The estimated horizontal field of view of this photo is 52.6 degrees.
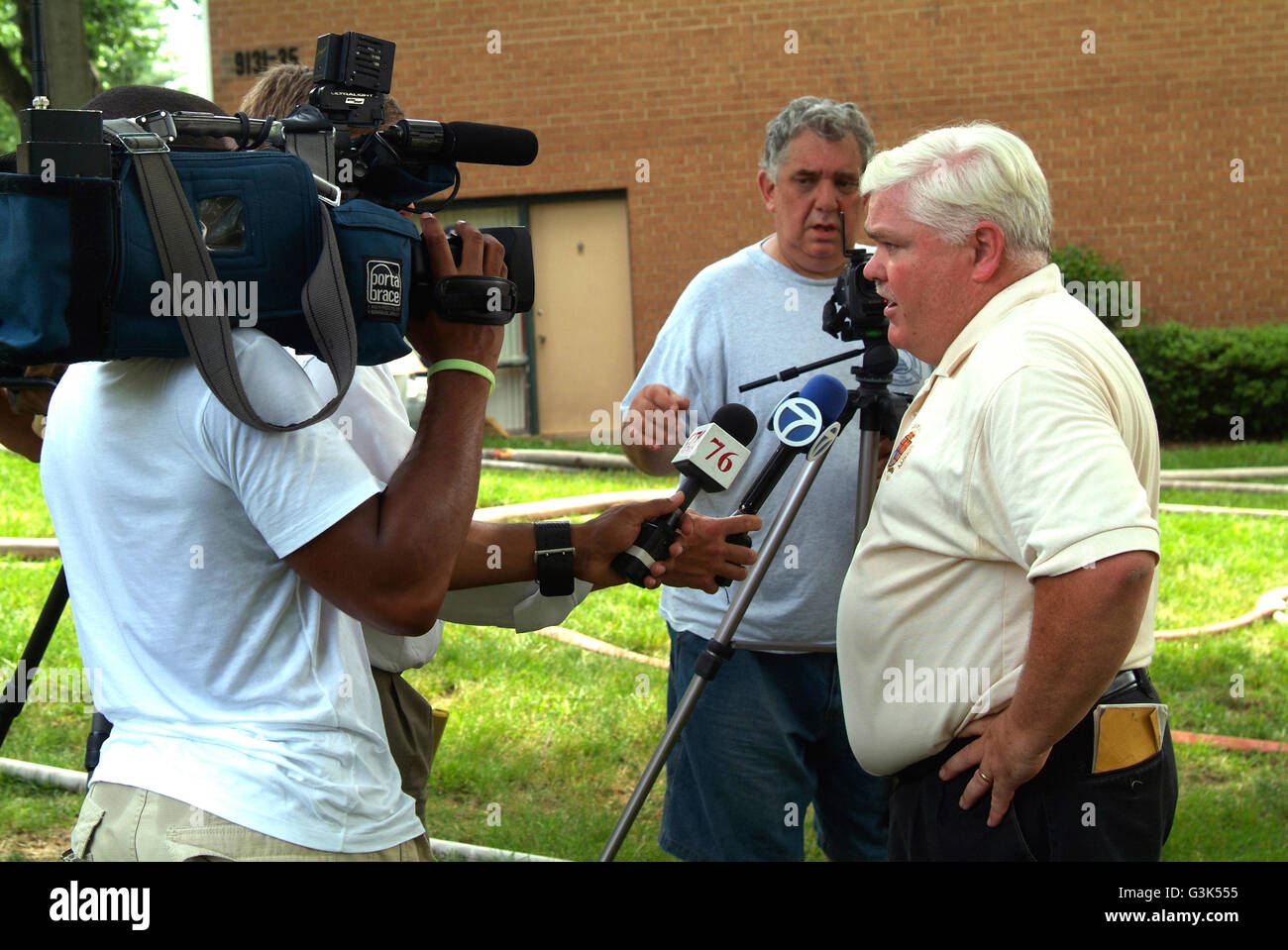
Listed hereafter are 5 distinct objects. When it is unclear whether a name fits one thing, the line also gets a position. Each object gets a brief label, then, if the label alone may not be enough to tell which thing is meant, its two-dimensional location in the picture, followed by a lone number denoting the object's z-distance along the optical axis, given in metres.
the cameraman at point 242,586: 1.75
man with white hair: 2.13
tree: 8.38
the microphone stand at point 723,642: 2.81
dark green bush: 13.19
